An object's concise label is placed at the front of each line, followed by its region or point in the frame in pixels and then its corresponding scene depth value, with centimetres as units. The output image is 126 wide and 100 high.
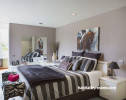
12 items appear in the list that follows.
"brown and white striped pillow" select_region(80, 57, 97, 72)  308
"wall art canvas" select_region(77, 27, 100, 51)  351
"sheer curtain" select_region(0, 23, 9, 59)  564
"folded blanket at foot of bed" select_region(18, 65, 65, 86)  216
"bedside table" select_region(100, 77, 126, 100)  259
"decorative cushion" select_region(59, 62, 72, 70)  326
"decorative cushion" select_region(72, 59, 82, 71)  318
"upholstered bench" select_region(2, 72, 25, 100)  218
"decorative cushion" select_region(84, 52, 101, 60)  328
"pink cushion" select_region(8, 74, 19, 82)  272
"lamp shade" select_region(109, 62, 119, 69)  272
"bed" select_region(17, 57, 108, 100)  207
